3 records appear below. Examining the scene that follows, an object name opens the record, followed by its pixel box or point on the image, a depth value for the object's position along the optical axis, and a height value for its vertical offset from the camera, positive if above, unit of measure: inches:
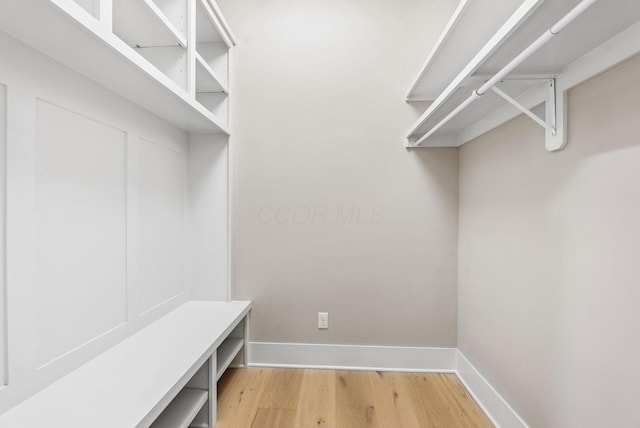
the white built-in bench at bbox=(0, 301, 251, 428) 35.3 -25.4
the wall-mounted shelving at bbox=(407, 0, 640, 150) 32.0 +21.3
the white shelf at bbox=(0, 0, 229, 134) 30.9 +21.2
